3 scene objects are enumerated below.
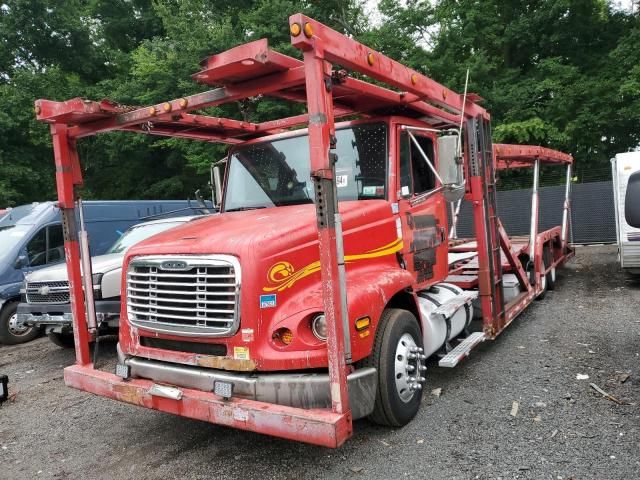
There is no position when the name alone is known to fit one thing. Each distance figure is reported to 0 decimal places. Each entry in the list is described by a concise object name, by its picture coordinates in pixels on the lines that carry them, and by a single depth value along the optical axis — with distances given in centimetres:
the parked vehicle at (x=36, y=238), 892
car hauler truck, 322
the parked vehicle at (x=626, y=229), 902
